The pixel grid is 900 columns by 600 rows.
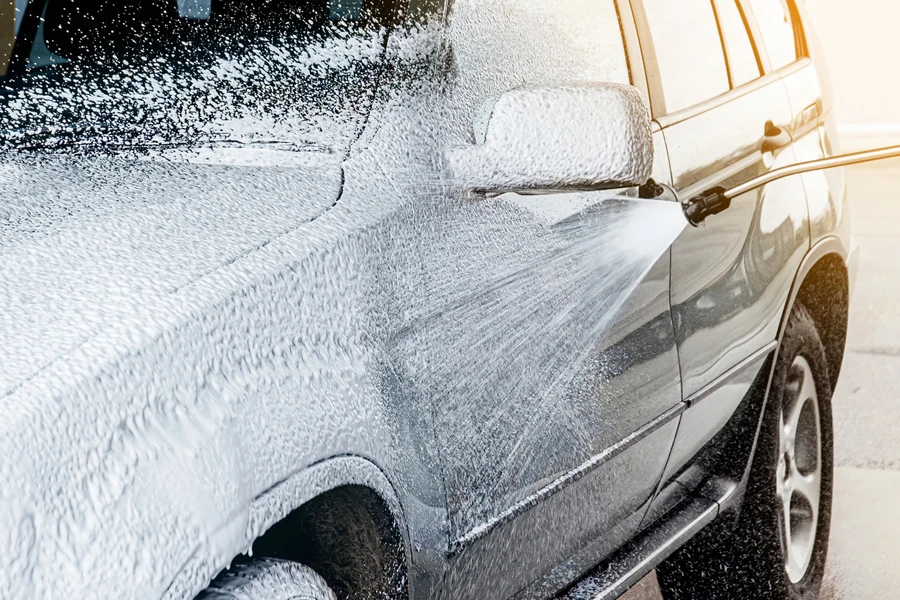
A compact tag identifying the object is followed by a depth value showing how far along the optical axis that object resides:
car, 2.18
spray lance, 2.96
